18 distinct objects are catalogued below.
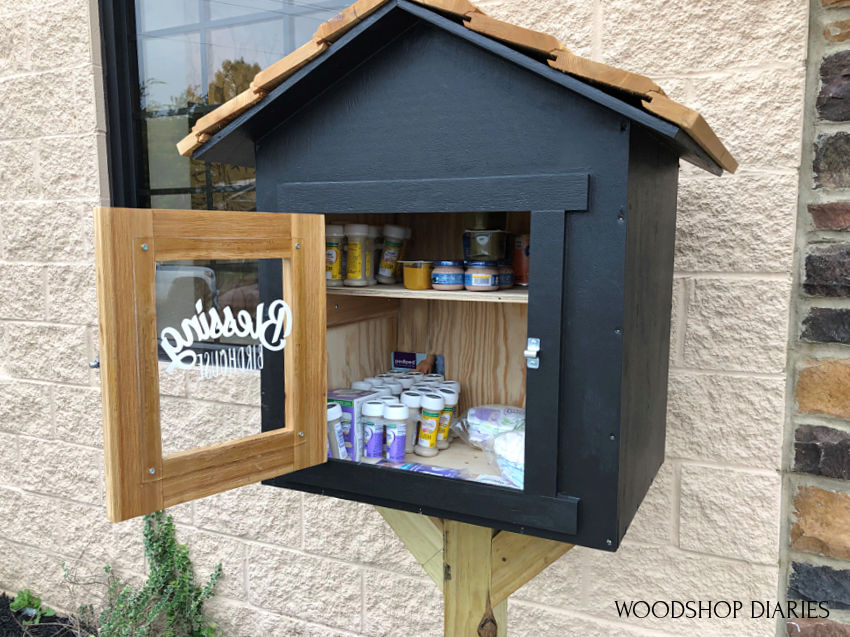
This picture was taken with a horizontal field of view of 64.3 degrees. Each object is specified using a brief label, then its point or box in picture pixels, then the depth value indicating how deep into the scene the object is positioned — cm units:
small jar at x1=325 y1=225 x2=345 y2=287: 158
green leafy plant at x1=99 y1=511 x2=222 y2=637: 248
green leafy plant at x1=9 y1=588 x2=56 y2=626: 282
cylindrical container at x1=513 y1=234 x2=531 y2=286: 162
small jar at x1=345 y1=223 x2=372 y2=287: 159
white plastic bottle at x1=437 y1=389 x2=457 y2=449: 162
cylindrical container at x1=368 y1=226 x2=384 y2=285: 164
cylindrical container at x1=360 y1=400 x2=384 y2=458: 151
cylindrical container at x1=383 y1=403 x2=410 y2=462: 153
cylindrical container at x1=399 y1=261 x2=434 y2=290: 153
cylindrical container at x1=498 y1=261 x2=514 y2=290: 153
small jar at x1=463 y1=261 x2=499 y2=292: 146
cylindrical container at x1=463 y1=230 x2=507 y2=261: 154
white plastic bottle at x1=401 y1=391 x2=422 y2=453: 156
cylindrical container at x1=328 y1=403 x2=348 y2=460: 151
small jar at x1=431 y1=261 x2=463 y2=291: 148
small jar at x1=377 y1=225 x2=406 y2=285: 167
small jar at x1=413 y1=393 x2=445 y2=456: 155
